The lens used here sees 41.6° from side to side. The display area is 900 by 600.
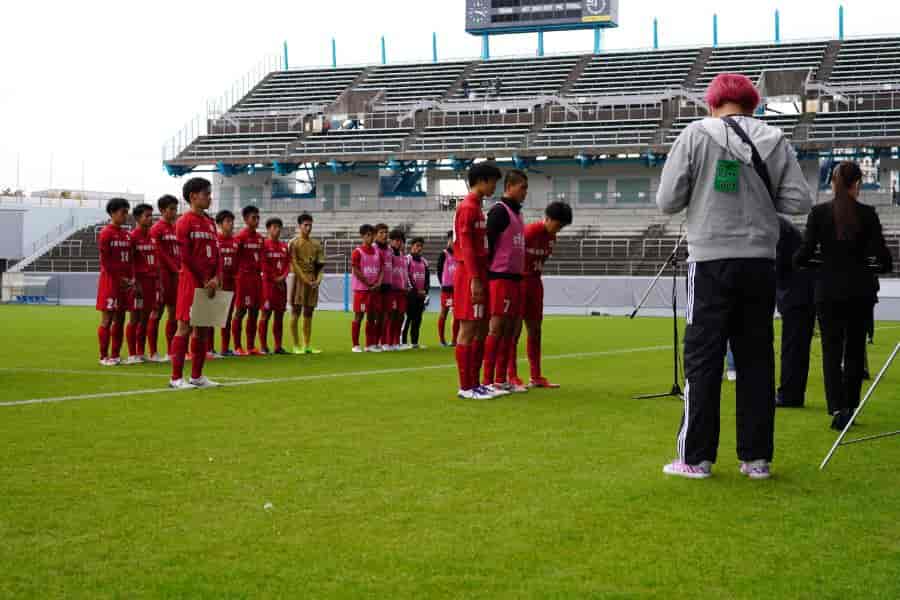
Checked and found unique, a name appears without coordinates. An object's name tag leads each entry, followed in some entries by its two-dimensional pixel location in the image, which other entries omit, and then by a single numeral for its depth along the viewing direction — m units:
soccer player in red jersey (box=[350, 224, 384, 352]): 17.42
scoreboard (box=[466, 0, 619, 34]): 58.16
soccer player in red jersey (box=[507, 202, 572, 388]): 11.45
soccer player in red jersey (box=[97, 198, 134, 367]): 14.09
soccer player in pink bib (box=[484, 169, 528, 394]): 10.41
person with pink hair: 5.95
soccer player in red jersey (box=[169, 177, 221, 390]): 10.55
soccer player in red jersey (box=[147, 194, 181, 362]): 13.47
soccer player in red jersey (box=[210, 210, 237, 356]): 15.52
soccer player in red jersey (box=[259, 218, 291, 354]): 16.92
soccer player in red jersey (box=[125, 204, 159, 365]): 14.54
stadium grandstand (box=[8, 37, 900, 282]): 47.72
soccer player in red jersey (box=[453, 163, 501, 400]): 9.92
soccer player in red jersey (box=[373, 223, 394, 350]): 17.66
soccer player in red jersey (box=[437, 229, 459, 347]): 18.86
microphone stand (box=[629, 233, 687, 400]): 9.93
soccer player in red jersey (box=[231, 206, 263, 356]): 16.47
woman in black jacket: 8.18
